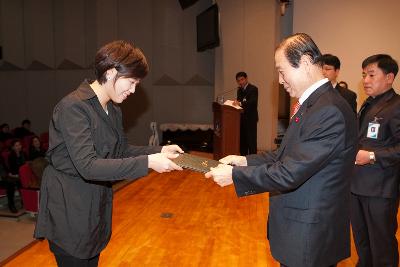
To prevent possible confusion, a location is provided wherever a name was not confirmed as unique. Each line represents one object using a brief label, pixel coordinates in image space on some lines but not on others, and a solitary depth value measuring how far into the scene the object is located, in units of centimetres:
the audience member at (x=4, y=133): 717
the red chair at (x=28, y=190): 458
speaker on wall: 837
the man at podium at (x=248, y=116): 652
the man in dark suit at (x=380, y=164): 229
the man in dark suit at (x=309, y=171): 141
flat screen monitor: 786
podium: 607
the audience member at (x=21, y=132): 771
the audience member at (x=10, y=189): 494
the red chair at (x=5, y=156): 544
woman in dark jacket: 145
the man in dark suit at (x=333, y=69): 321
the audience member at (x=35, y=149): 580
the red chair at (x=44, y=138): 730
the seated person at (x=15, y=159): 539
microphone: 833
